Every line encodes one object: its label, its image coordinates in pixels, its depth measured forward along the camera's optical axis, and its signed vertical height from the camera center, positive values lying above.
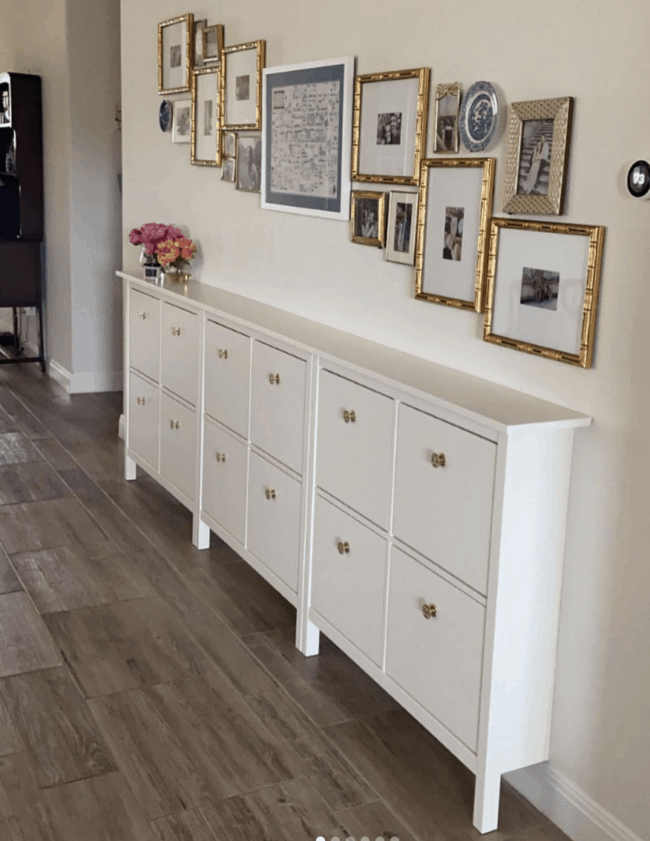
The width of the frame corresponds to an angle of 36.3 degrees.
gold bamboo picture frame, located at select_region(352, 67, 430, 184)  2.63 +0.20
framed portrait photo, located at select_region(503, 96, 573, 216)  2.13 +0.11
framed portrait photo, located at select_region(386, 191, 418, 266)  2.71 -0.07
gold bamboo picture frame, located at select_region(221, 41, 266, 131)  3.50 +0.39
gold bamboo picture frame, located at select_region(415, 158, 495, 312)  2.41 -0.07
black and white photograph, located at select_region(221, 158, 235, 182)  3.81 +0.10
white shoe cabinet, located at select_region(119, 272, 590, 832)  2.09 -0.76
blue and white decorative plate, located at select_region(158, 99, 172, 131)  4.33 +0.33
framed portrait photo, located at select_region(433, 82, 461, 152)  2.48 +0.21
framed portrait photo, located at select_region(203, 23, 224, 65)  3.76 +0.57
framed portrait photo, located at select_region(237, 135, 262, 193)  3.59 +0.11
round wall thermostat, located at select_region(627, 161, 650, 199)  1.91 +0.05
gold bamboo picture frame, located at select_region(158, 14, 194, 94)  4.04 +0.57
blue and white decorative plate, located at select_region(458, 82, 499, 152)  2.34 +0.20
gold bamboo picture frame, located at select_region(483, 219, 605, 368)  2.09 -0.18
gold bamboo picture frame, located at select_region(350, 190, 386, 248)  2.85 -0.05
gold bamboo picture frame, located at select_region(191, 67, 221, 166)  3.87 +0.29
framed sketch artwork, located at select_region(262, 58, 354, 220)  3.03 +0.19
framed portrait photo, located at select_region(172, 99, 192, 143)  4.15 +0.30
